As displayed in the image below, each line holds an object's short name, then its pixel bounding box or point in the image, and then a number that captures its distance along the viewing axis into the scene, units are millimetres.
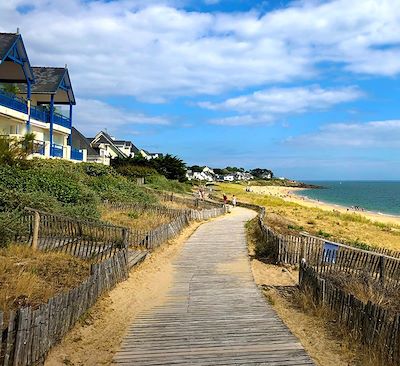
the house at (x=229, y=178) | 163775
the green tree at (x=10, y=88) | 31000
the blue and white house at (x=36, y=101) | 29656
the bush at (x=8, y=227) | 13242
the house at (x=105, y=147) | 54538
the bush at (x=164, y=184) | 49144
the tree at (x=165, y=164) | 60031
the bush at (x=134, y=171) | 50875
